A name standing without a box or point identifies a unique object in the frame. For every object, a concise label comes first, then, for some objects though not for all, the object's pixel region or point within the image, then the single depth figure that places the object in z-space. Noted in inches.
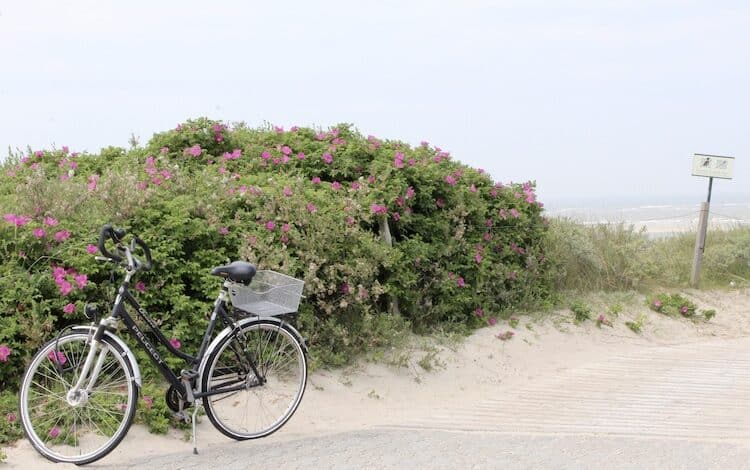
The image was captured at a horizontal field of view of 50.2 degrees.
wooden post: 530.6
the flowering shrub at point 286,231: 241.3
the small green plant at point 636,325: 413.7
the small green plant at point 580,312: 405.1
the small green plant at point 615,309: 424.2
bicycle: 195.6
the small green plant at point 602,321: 406.9
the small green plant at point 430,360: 309.0
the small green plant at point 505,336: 358.9
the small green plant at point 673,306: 447.5
